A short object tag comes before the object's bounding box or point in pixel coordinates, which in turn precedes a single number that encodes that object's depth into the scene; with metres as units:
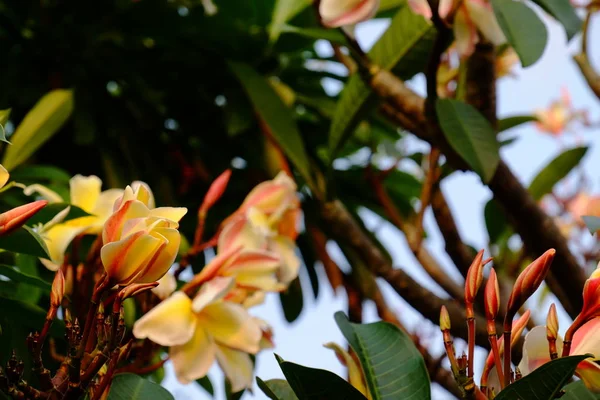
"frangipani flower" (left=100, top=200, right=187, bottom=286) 1.07
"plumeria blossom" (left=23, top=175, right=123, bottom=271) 1.30
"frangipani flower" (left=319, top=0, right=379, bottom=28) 1.38
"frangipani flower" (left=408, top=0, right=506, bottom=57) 1.37
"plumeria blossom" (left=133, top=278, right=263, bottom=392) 1.23
